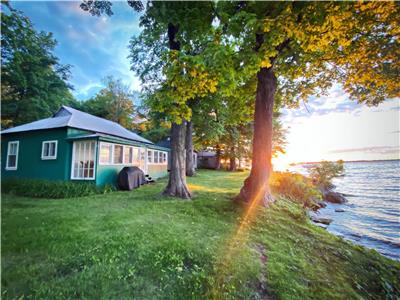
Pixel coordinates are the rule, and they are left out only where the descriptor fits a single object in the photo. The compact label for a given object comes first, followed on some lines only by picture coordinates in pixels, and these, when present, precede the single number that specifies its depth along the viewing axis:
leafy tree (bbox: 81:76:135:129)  27.62
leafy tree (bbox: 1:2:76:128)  17.61
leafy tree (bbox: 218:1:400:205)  3.61
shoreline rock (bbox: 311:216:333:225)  8.61
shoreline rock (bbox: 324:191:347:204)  13.73
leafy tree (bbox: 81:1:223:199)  4.25
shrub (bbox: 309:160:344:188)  16.75
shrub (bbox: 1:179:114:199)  8.95
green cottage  10.15
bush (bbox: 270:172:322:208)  9.88
